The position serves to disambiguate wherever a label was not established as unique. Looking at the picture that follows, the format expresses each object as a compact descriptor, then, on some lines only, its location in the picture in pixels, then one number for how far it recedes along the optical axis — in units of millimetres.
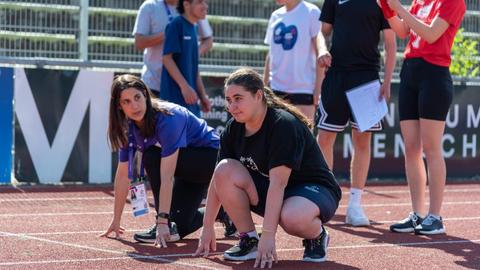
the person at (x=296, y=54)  17453
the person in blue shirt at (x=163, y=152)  13195
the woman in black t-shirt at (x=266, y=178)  11523
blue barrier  21516
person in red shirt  14828
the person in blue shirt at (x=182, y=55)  17109
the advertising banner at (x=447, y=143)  24937
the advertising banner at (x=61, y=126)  21719
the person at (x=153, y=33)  18844
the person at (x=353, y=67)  16094
